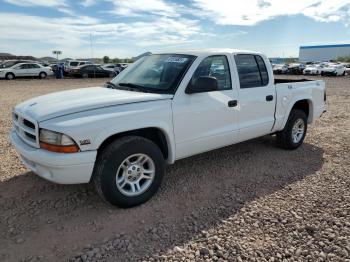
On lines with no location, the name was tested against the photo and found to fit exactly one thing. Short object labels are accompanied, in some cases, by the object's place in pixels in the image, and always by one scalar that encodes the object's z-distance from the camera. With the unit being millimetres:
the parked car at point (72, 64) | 34000
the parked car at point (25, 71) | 28516
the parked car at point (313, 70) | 39188
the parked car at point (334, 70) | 37488
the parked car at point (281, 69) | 42688
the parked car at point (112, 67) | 34719
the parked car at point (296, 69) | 42000
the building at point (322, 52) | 87000
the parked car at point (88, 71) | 32219
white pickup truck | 3430
